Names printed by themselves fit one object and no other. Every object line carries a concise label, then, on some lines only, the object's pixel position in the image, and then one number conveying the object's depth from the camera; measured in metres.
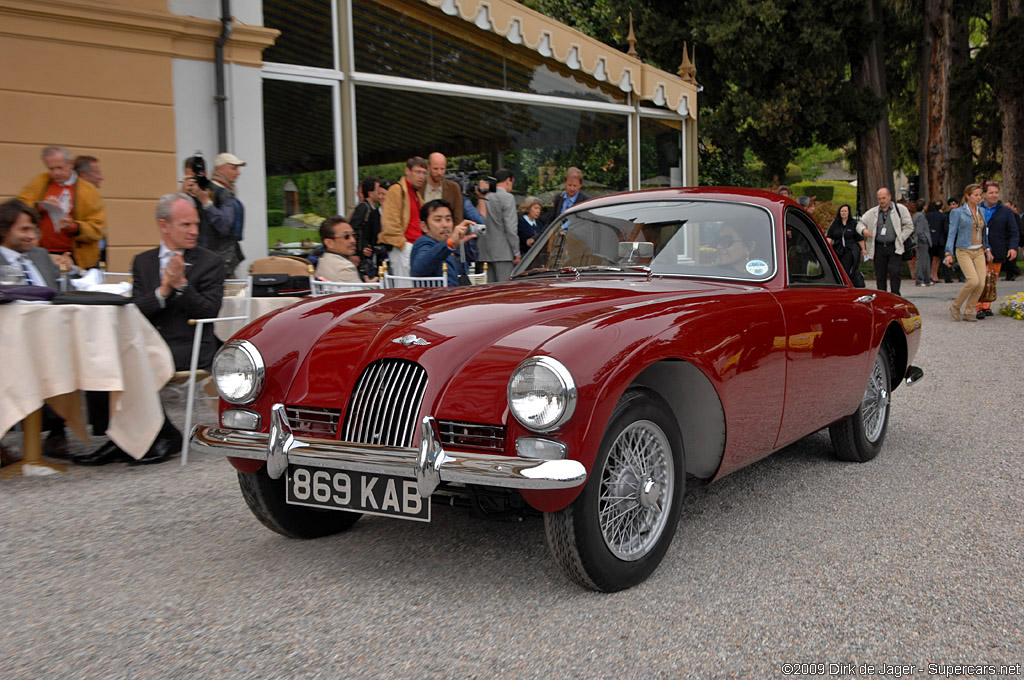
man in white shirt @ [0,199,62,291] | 5.62
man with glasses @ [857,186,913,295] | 14.23
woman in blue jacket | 12.02
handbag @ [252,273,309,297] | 7.39
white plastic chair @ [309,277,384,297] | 6.90
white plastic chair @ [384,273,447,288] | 7.08
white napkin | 6.49
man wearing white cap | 7.54
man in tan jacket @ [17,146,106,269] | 7.32
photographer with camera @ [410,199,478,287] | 6.95
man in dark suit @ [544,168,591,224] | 10.40
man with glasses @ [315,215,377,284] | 7.12
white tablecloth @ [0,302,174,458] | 4.91
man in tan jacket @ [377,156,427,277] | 8.38
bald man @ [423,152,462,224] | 8.70
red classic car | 3.04
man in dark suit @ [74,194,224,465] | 5.48
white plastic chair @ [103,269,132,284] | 7.91
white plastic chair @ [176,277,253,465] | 5.53
